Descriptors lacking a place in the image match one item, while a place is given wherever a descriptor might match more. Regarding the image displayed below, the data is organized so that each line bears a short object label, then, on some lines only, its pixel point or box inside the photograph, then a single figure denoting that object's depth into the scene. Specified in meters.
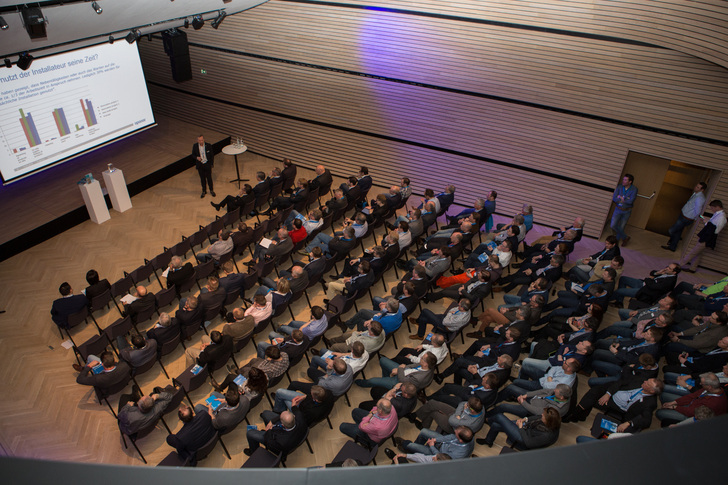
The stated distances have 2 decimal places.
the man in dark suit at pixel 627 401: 5.62
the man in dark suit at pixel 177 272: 8.06
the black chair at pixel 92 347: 7.03
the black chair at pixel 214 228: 9.51
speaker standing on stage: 11.11
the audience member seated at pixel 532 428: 5.40
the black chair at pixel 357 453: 5.63
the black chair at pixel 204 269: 8.41
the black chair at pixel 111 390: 6.64
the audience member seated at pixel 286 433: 5.55
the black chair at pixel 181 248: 9.02
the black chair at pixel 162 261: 8.63
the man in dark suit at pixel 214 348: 6.59
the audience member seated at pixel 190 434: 5.59
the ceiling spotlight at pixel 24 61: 7.83
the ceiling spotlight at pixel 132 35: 8.83
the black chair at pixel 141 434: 6.05
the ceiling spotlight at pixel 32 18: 5.79
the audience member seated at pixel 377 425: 5.60
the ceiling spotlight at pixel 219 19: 9.82
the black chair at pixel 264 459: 5.53
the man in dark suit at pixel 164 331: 7.10
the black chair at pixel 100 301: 7.90
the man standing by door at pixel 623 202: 9.48
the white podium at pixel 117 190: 10.52
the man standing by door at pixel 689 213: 8.98
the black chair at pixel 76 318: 7.66
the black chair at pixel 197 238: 9.21
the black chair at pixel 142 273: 8.30
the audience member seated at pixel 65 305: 7.51
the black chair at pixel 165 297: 7.87
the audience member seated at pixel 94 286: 7.80
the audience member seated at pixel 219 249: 8.74
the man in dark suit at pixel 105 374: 6.41
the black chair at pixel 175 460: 5.63
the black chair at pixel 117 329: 7.44
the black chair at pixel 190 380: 6.56
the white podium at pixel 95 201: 10.15
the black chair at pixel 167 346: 6.99
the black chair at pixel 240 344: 7.05
